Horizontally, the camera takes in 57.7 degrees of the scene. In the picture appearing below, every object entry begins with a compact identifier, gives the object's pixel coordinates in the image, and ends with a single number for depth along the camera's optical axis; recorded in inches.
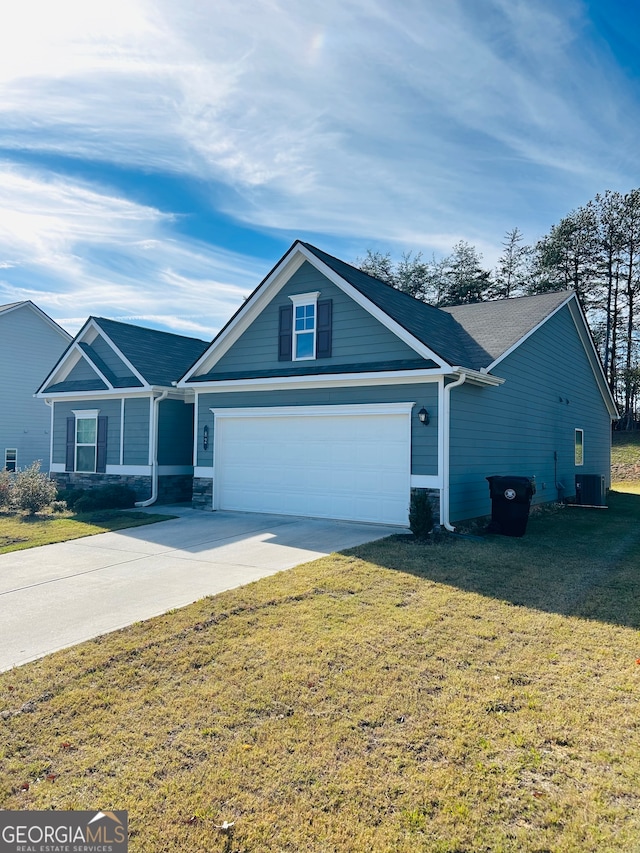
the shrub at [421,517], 395.5
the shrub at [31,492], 539.2
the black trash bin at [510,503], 428.8
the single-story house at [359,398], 436.8
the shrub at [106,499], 566.3
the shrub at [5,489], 585.8
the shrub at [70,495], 579.7
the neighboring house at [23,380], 911.0
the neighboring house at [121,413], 619.2
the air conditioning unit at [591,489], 666.2
